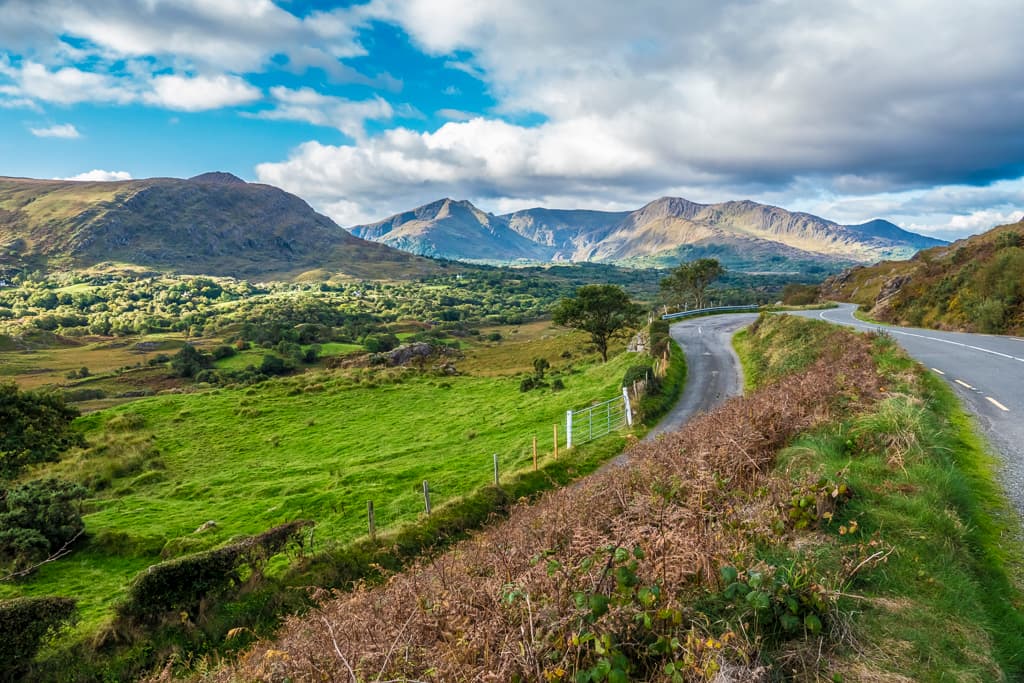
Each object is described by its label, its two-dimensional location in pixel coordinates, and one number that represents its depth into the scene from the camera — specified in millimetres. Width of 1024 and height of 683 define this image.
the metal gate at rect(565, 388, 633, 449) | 22516
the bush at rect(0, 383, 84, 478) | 23422
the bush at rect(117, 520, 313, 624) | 11391
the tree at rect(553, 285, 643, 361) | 43469
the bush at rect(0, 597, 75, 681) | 9969
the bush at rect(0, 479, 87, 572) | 15617
